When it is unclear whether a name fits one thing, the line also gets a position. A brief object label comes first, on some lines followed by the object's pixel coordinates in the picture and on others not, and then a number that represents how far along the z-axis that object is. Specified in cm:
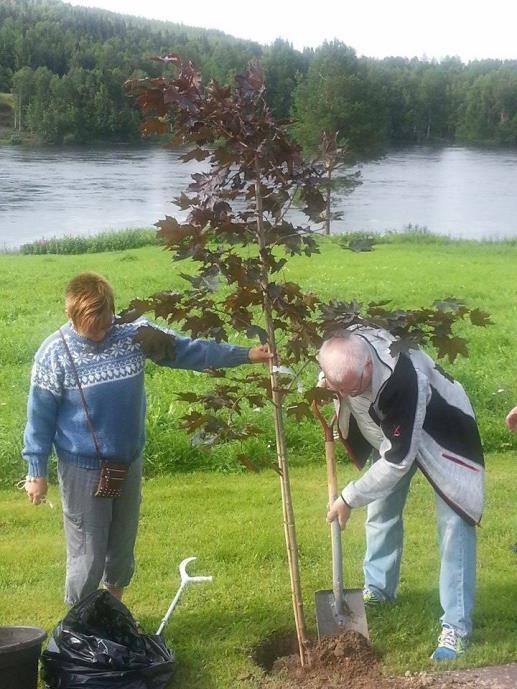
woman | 332
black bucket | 308
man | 310
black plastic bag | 313
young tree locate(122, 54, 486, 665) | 284
